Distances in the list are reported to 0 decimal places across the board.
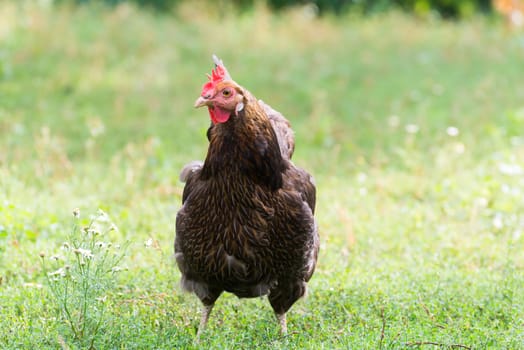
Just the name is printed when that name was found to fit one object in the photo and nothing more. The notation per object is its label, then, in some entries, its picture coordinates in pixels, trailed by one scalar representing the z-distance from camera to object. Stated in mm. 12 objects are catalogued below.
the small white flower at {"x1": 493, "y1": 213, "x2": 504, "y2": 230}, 13023
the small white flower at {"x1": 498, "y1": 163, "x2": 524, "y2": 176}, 14898
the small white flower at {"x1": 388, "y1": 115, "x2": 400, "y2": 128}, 17750
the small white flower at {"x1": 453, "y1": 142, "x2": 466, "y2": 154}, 15922
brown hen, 8211
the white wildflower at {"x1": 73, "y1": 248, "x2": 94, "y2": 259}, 7762
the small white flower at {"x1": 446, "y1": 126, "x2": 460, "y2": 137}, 14555
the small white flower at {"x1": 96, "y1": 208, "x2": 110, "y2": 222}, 8383
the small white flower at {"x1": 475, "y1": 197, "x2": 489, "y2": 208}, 13797
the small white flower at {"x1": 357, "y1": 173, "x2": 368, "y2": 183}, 15797
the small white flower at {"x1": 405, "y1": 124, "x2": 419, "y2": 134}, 15695
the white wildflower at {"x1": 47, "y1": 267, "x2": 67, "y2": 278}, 7941
